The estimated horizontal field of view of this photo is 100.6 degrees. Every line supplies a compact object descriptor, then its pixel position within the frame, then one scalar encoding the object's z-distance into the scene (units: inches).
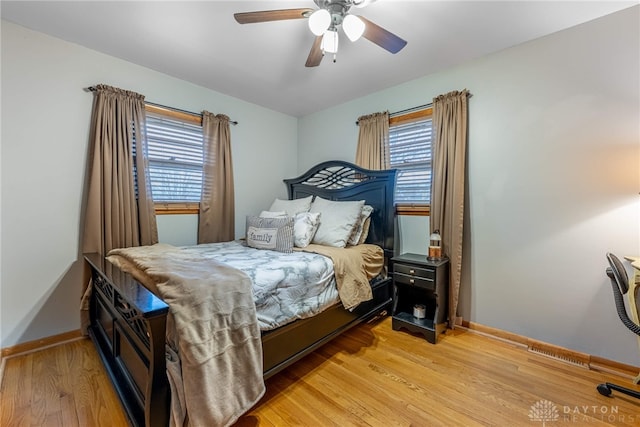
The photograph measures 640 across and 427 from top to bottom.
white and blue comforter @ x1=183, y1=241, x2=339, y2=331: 61.2
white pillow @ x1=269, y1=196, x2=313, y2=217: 120.5
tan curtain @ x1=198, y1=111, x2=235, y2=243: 116.6
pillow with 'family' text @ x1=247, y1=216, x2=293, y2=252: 95.3
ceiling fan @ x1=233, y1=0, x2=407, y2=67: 58.9
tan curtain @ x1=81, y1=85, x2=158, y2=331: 87.4
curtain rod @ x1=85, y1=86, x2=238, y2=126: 88.7
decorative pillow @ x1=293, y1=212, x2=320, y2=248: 99.4
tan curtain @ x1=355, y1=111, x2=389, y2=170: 116.0
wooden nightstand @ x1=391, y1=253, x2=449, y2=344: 89.9
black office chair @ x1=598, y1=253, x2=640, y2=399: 56.1
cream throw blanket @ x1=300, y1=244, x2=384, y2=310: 82.4
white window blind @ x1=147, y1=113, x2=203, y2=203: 104.4
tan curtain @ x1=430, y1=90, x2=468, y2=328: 94.0
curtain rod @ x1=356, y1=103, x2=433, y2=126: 105.7
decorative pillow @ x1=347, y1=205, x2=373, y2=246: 105.2
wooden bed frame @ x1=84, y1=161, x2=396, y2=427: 44.9
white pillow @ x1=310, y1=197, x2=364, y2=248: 101.0
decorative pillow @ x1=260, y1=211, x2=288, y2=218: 115.2
